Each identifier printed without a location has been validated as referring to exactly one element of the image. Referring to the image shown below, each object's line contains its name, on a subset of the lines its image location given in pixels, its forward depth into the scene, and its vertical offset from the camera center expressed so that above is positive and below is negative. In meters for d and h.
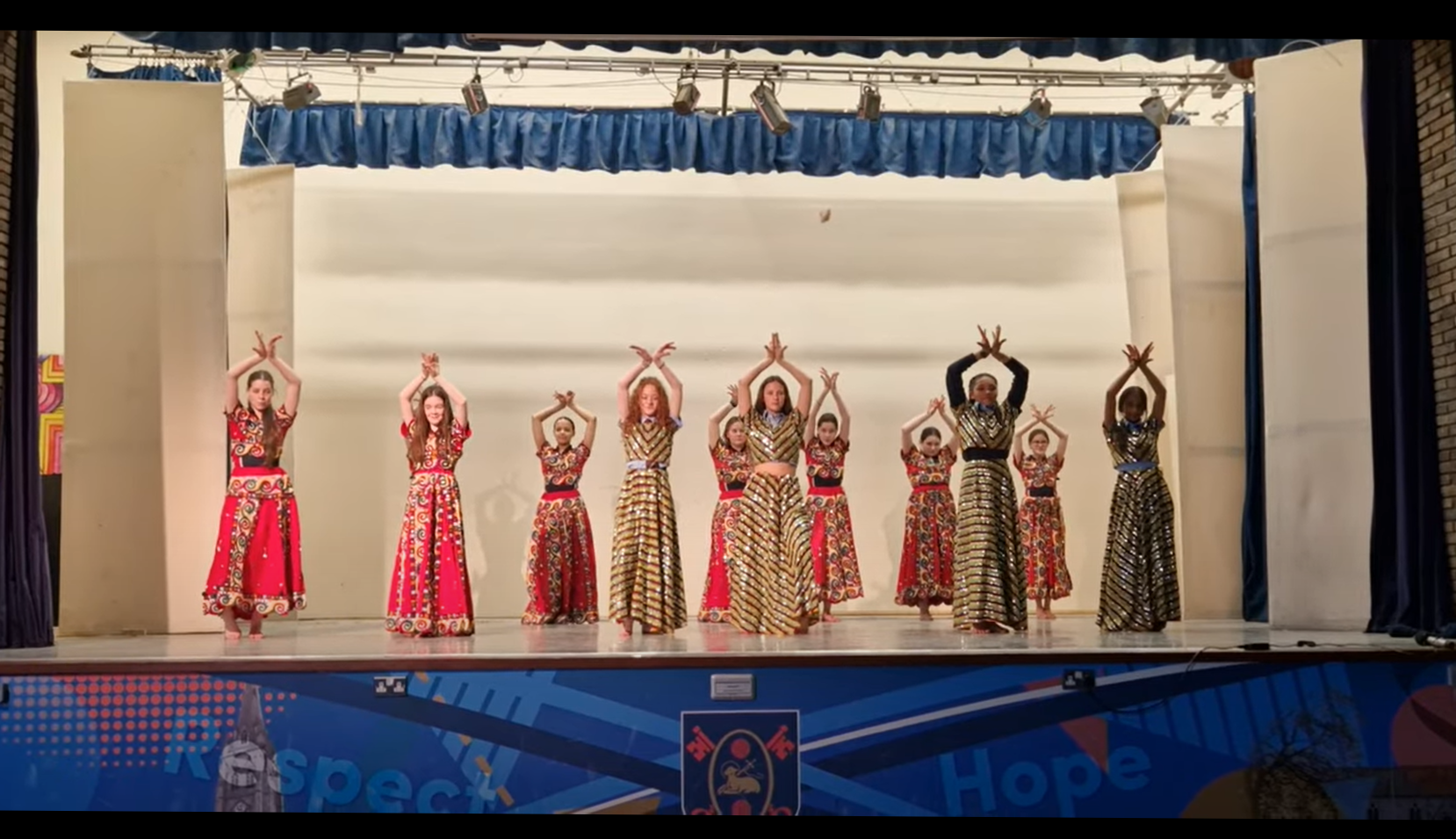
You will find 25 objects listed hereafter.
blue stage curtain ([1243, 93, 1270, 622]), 8.88 +0.13
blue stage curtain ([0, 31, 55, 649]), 6.63 +0.18
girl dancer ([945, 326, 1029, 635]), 7.02 -0.36
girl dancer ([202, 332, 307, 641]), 6.94 -0.31
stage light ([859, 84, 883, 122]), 8.66 +2.02
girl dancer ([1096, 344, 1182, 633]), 7.13 -0.48
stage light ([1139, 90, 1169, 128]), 8.89 +2.01
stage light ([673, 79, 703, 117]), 8.48 +2.02
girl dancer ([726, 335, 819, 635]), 6.93 -0.41
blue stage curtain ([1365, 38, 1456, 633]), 6.58 +0.26
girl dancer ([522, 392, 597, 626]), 8.21 -0.51
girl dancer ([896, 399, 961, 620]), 8.54 -0.49
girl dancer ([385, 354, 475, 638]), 7.17 -0.43
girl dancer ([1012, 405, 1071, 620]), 9.05 -0.54
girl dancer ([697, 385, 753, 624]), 7.94 -0.25
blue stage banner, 5.20 -1.08
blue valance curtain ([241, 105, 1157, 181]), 9.45 +1.99
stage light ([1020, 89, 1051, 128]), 8.84 +2.02
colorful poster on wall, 9.50 +0.31
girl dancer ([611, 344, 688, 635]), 7.35 -0.39
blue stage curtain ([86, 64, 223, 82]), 8.88 +2.34
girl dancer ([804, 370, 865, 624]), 8.57 -0.43
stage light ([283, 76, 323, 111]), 8.34 +2.05
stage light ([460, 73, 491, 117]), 8.40 +2.04
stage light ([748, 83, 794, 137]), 8.38 +1.92
